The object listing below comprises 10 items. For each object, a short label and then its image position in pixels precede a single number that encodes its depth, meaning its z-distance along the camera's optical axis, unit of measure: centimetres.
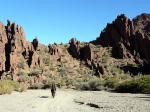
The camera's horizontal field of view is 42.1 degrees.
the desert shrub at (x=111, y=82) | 3974
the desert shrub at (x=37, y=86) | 4284
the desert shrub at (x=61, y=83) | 4534
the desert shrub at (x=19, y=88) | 3248
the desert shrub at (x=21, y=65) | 5468
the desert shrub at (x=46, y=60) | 6051
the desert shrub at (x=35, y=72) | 5284
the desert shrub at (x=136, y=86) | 3113
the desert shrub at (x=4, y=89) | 2704
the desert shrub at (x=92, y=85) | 4013
